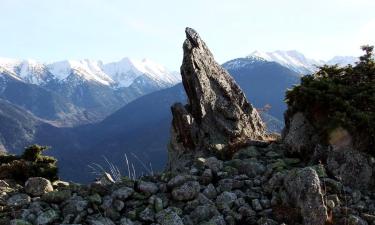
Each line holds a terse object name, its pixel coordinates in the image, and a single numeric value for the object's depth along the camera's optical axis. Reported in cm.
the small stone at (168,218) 1321
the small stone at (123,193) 1430
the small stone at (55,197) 1410
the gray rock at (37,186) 1456
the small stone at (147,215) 1349
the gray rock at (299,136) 1806
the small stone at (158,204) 1391
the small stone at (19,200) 1388
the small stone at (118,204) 1388
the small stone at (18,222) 1272
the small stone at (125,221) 1323
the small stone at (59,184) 1644
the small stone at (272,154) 1847
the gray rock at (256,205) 1405
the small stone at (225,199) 1417
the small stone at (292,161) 1739
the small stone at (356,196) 1453
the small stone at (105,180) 1538
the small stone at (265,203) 1418
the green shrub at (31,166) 1880
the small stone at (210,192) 1466
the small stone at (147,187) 1472
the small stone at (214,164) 1637
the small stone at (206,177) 1544
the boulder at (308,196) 1303
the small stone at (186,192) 1442
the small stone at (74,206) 1355
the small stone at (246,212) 1377
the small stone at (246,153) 1882
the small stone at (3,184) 1553
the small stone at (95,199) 1400
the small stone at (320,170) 1535
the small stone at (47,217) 1301
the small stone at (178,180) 1491
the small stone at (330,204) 1370
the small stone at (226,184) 1511
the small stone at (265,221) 1327
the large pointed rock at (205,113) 2416
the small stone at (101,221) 1288
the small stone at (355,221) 1309
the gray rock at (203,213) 1375
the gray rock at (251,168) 1633
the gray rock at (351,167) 1546
